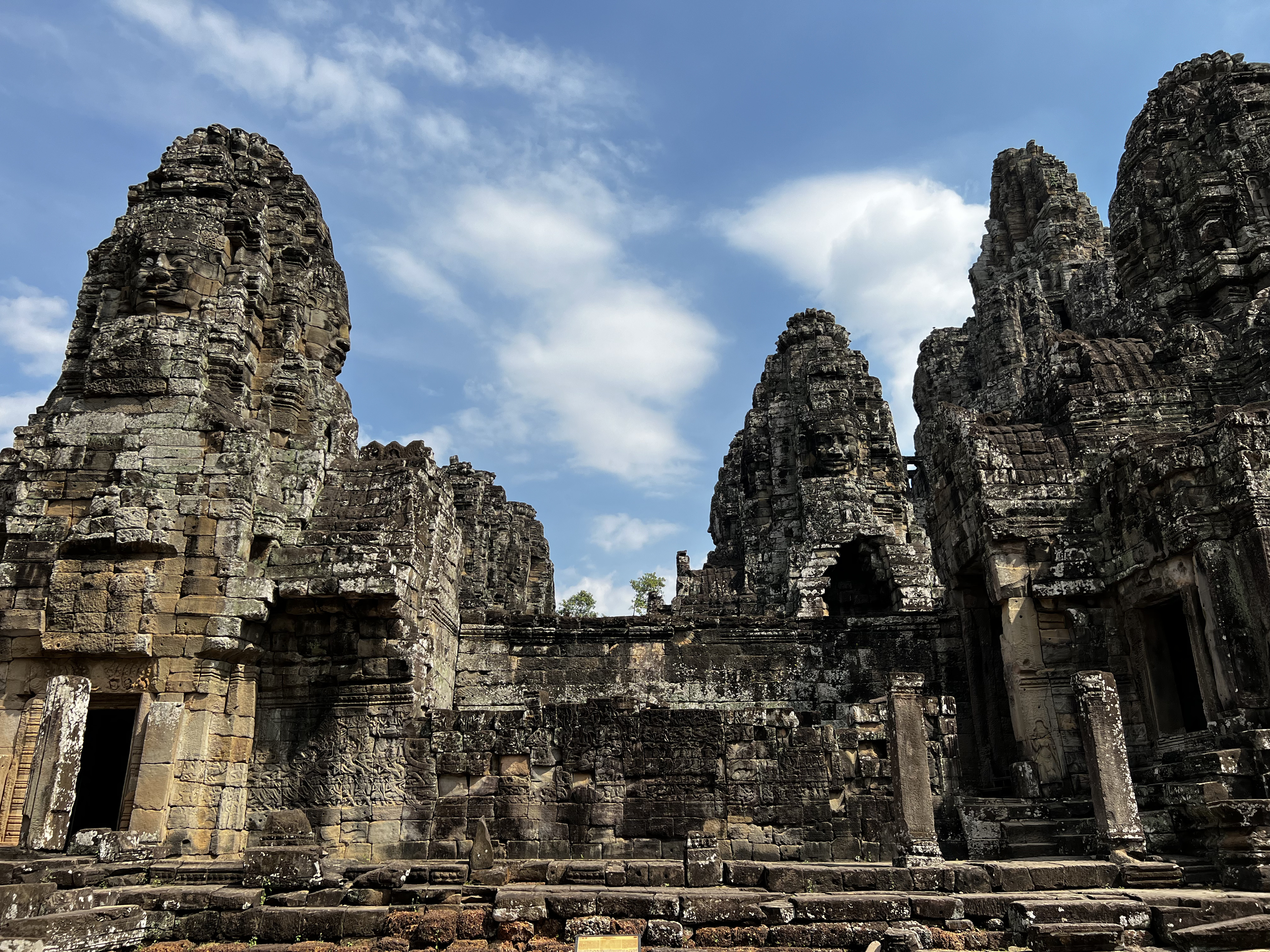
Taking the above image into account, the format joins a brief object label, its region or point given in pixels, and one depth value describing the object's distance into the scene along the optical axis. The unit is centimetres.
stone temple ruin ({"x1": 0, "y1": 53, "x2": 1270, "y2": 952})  779
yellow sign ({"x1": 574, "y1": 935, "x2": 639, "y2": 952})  643
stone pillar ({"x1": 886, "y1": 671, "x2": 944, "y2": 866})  883
